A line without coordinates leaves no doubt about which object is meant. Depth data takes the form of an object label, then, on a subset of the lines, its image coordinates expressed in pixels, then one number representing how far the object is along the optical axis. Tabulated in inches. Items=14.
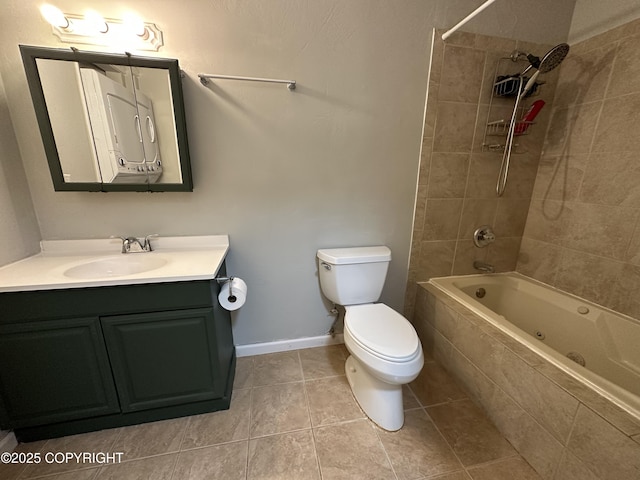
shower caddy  60.0
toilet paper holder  50.7
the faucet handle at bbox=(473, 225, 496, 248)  71.6
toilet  45.7
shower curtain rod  44.6
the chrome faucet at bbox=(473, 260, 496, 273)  73.6
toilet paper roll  50.7
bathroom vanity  41.2
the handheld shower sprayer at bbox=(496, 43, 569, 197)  49.4
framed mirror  46.0
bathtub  42.8
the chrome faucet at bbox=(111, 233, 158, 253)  54.1
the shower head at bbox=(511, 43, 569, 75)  48.5
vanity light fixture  44.8
